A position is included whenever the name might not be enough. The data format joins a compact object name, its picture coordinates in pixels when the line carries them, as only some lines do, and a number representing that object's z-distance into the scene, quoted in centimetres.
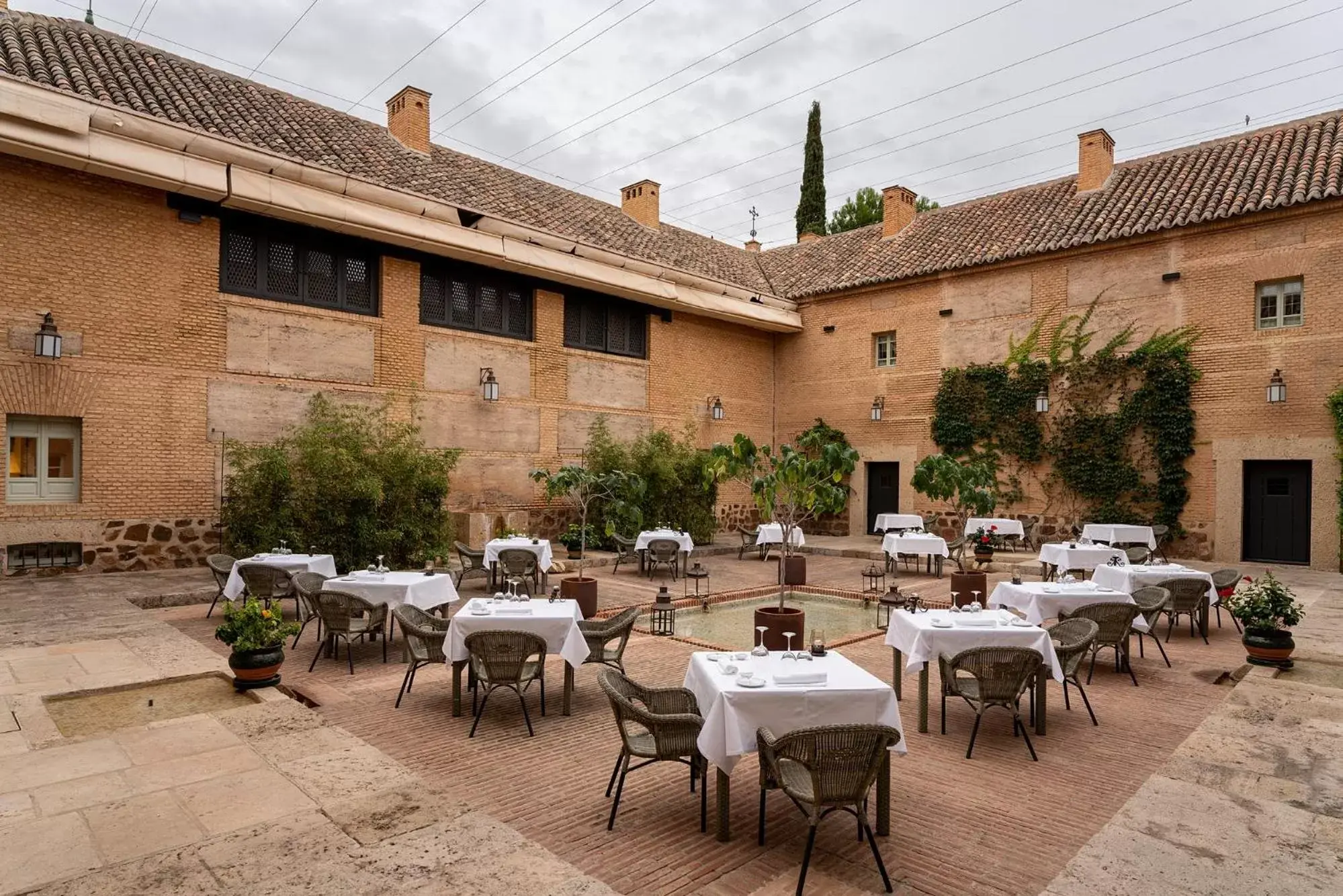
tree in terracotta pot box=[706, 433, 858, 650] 768
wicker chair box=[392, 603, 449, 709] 630
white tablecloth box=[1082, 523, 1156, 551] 1496
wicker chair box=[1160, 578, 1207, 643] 859
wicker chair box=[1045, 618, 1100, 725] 599
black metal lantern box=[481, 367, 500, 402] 1582
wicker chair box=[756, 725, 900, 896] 355
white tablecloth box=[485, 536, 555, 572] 1149
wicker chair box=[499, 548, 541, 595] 1101
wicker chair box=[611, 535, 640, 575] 1416
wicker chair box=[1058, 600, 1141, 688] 700
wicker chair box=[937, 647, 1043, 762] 525
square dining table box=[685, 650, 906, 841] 404
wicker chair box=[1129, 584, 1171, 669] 762
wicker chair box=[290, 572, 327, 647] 767
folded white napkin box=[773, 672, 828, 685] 430
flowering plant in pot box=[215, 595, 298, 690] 633
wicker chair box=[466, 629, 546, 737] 569
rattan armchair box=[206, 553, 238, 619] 954
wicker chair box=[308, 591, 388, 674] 716
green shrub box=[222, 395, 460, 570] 1159
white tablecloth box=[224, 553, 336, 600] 916
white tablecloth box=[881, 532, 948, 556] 1378
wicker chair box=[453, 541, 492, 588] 1201
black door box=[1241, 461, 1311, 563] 1483
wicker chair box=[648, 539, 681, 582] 1323
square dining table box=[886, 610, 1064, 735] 576
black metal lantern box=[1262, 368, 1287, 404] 1469
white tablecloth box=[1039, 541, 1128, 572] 1184
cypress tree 2936
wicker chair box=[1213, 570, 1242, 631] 895
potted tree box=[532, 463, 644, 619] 1348
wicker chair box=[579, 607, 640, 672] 655
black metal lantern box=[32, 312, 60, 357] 1070
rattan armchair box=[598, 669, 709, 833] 421
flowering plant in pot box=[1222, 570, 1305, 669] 735
